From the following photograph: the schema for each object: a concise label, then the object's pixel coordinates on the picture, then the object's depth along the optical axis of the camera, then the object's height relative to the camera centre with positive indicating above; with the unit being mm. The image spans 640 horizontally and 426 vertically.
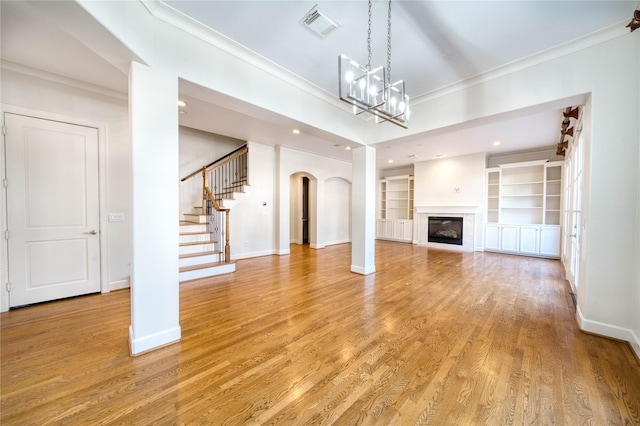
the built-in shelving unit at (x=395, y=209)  9070 -6
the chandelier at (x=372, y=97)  2057 +1079
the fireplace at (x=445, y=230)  7578 -689
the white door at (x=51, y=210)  2984 -10
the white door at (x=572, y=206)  3659 +57
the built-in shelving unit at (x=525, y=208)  6379 +21
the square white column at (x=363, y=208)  4570 +7
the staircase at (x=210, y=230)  4472 -450
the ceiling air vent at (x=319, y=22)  2164 +1784
